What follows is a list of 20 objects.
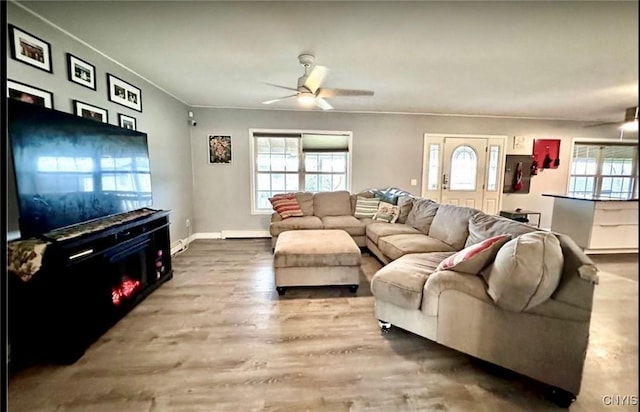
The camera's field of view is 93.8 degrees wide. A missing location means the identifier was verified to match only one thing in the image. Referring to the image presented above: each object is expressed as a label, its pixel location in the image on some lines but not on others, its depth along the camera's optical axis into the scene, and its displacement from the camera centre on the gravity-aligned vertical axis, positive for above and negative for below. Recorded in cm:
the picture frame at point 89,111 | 264 +56
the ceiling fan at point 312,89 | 287 +91
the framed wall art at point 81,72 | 257 +89
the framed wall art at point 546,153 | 607 +49
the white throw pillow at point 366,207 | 497 -54
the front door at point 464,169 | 596 +14
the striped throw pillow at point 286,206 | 485 -52
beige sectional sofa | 169 -82
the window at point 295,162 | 561 +22
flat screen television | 182 +3
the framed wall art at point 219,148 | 541 +45
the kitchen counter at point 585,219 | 395 -60
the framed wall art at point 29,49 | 207 +89
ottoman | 304 -93
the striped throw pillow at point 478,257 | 198 -54
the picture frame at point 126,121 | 328 +57
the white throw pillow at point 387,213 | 456 -58
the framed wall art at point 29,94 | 204 +56
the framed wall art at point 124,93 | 312 +88
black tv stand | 191 -86
